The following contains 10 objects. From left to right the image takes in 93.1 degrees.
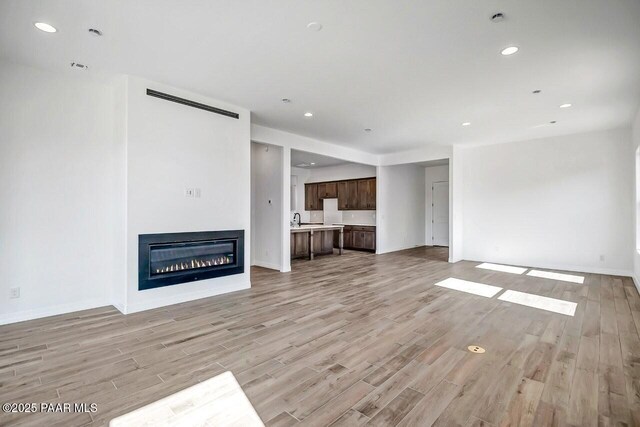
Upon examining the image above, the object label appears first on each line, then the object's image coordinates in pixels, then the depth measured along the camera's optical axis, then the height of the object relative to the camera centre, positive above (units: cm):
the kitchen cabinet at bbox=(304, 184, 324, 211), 1047 +47
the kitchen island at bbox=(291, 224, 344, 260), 764 -75
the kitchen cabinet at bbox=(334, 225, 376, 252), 905 -77
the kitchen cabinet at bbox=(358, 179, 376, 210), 898 +56
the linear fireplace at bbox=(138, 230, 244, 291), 380 -62
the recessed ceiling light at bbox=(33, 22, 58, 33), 265 +164
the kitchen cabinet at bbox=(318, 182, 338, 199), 993 +75
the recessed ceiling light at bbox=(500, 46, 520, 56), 297 +161
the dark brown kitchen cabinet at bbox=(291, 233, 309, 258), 762 -84
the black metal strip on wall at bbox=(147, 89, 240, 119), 384 +150
